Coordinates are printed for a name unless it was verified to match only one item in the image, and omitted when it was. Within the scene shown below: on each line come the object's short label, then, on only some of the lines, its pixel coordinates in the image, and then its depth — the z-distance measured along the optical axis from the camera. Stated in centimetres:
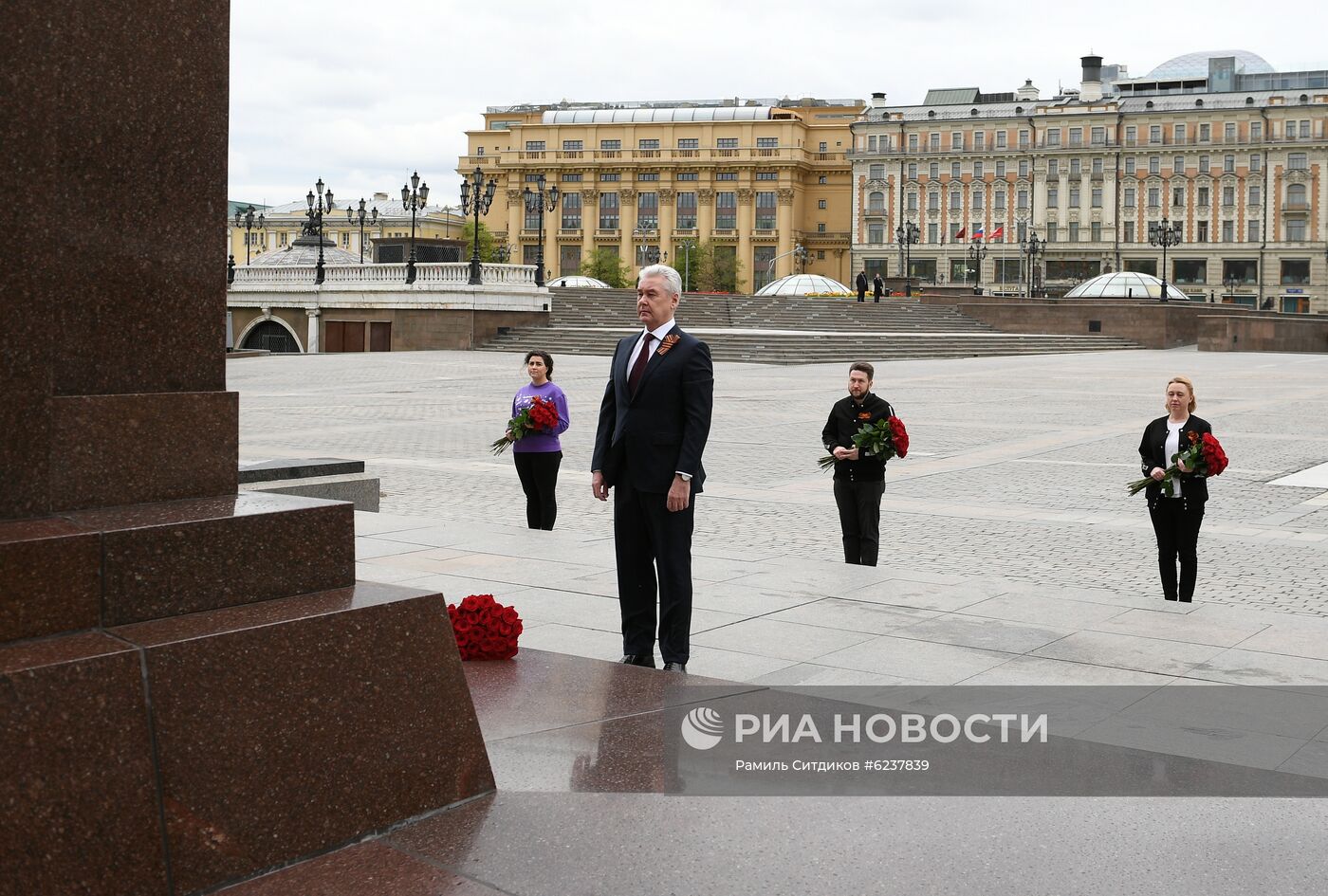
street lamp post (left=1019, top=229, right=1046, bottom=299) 8525
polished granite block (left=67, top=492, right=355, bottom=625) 376
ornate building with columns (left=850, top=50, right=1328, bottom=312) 10375
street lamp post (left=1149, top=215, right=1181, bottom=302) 9484
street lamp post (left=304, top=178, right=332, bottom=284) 5097
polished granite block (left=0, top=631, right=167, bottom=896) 319
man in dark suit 600
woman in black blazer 834
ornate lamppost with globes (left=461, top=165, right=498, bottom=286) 5362
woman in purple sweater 1084
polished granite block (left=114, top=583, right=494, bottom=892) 354
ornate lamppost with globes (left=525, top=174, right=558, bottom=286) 6314
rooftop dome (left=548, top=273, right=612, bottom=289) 8725
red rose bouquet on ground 590
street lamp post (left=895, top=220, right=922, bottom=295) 9185
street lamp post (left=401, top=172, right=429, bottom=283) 5434
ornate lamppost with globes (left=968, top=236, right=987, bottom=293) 9301
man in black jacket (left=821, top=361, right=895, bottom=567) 947
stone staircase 4241
